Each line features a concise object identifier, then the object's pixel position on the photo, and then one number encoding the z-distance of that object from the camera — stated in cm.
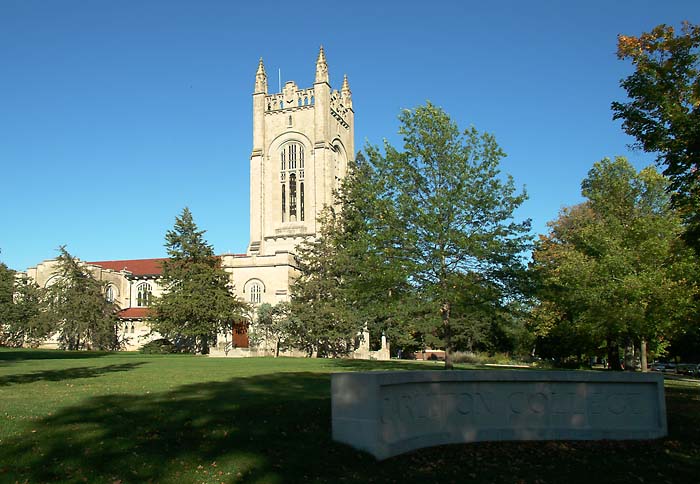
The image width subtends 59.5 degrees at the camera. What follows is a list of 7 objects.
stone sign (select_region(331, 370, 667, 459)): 931
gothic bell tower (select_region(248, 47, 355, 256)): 6519
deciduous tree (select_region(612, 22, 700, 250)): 1563
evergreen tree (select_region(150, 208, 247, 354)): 4716
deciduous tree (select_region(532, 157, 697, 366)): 2573
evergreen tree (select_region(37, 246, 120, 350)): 5153
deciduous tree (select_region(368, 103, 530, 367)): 2155
